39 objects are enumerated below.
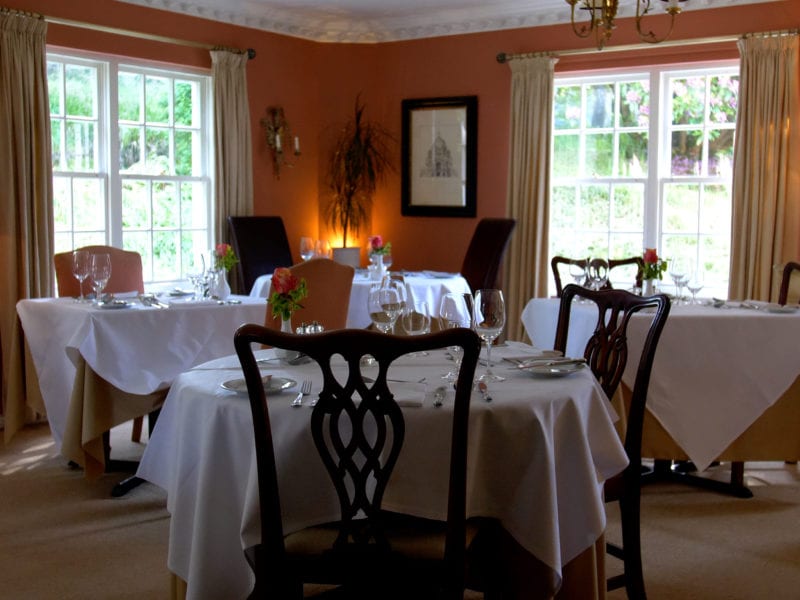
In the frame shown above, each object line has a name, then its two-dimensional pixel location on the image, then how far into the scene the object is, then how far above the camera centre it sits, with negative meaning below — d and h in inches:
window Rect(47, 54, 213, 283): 234.1 +15.0
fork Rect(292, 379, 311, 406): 86.6 -17.9
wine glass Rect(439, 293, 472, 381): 97.3 -10.8
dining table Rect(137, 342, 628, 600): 83.8 -25.0
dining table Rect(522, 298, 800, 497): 157.6 -30.0
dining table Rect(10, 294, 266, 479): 154.5 -24.8
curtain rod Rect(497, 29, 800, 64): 235.8 +48.5
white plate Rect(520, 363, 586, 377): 98.9 -17.0
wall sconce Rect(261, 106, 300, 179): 279.4 +25.3
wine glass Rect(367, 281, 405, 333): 106.0 -10.6
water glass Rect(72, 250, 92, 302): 164.9 -9.6
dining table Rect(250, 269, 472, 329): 220.4 -18.4
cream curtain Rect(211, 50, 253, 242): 262.2 +23.7
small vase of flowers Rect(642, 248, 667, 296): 177.2 -9.7
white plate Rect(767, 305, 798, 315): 163.6 -16.7
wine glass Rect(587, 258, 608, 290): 183.0 -11.8
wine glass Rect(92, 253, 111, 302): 163.0 -10.5
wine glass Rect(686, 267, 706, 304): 177.6 -13.0
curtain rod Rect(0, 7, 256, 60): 212.5 +48.1
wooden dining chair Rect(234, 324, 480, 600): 75.3 -25.1
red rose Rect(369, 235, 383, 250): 238.8 -7.3
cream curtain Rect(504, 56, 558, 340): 267.1 +11.9
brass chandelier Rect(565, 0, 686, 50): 145.6 +34.5
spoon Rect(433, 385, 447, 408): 86.8 -18.0
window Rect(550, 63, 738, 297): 253.6 +15.6
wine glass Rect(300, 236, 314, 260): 244.8 -9.0
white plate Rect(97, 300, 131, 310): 160.9 -16.5
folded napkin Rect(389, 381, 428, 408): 86.0 -18.0
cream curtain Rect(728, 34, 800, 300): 233.5 +15.1
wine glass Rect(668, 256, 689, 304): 175.3 -10.2
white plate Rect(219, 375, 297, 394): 90.5 -17.5
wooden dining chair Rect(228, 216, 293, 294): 260.8 -9.3
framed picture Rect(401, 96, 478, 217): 284.2 +19.4
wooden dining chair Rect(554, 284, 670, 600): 108.2 -21.4
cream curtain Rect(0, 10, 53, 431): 209.6 +10.6
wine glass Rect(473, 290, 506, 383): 97.9 -10.6
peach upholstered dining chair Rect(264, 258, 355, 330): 149.2 -13.1
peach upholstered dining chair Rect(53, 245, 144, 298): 186.4 -13.1
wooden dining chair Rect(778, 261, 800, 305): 183.5 -12.5
